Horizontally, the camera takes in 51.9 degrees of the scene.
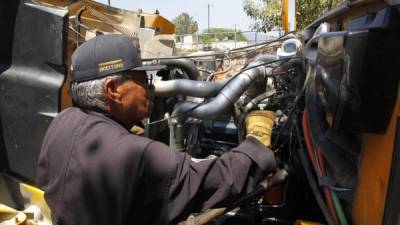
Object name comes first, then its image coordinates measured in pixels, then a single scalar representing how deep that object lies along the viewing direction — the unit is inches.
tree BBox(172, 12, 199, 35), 2510.0
